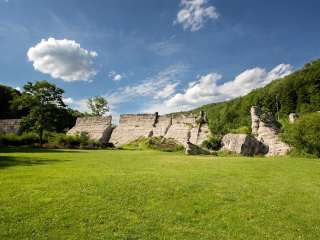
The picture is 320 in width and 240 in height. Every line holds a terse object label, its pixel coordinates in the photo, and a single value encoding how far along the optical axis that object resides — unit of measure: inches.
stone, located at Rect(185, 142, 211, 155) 802.2
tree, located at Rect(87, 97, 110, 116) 2191.2
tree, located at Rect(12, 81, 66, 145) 1055.0
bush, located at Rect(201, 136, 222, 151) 959.6
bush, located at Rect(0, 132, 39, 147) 1035.2
